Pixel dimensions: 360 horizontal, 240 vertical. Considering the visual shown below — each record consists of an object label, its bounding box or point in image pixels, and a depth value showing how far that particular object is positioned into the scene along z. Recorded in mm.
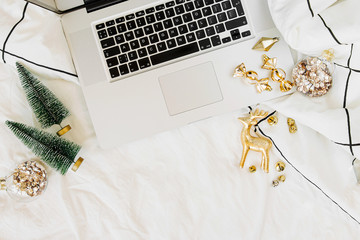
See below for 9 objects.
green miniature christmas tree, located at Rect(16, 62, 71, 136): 568
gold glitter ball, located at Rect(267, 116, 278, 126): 589
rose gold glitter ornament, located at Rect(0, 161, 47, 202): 571
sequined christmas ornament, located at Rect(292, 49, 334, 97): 536
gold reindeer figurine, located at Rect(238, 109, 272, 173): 571
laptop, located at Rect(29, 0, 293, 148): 535
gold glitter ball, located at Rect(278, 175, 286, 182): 592
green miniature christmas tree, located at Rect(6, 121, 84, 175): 564
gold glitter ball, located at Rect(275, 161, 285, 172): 589
